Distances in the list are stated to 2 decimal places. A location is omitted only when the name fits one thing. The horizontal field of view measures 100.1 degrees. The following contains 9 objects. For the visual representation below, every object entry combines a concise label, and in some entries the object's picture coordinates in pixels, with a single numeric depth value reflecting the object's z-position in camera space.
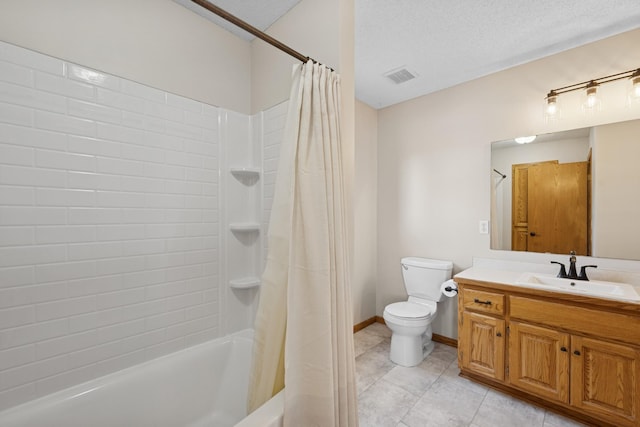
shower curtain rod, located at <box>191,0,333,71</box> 0.99
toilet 2.28
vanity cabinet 1.52
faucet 1.89
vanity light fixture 1.82
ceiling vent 2.41
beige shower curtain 1.11
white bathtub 1.14
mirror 1.86
